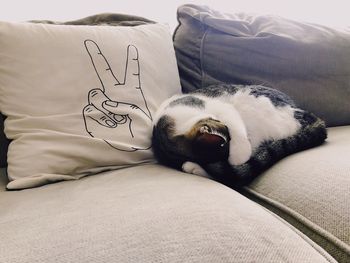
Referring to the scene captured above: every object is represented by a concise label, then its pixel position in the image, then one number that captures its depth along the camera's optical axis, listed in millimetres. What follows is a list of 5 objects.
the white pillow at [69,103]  999
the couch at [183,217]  577
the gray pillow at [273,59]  1382
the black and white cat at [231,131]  1037
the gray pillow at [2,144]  1162
